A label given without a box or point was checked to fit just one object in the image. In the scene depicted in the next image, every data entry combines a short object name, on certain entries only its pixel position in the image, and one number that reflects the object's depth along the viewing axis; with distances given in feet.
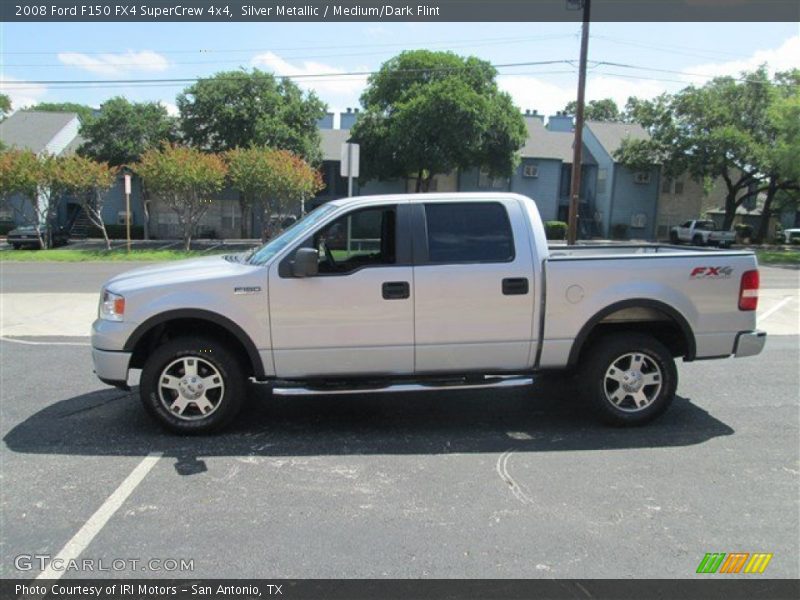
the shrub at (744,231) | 153.17
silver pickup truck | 15.83
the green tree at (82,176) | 87.92
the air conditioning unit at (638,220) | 144.15
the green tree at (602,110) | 274.98
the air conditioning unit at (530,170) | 138.41
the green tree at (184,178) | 88.28
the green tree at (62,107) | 244.01
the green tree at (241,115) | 114.21
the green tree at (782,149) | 102.53
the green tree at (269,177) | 95.40
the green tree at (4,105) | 191.93
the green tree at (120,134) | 119.75
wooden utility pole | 65.05
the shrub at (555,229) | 130.31
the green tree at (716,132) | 125.49
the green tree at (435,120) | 107.04
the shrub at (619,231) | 142.00
